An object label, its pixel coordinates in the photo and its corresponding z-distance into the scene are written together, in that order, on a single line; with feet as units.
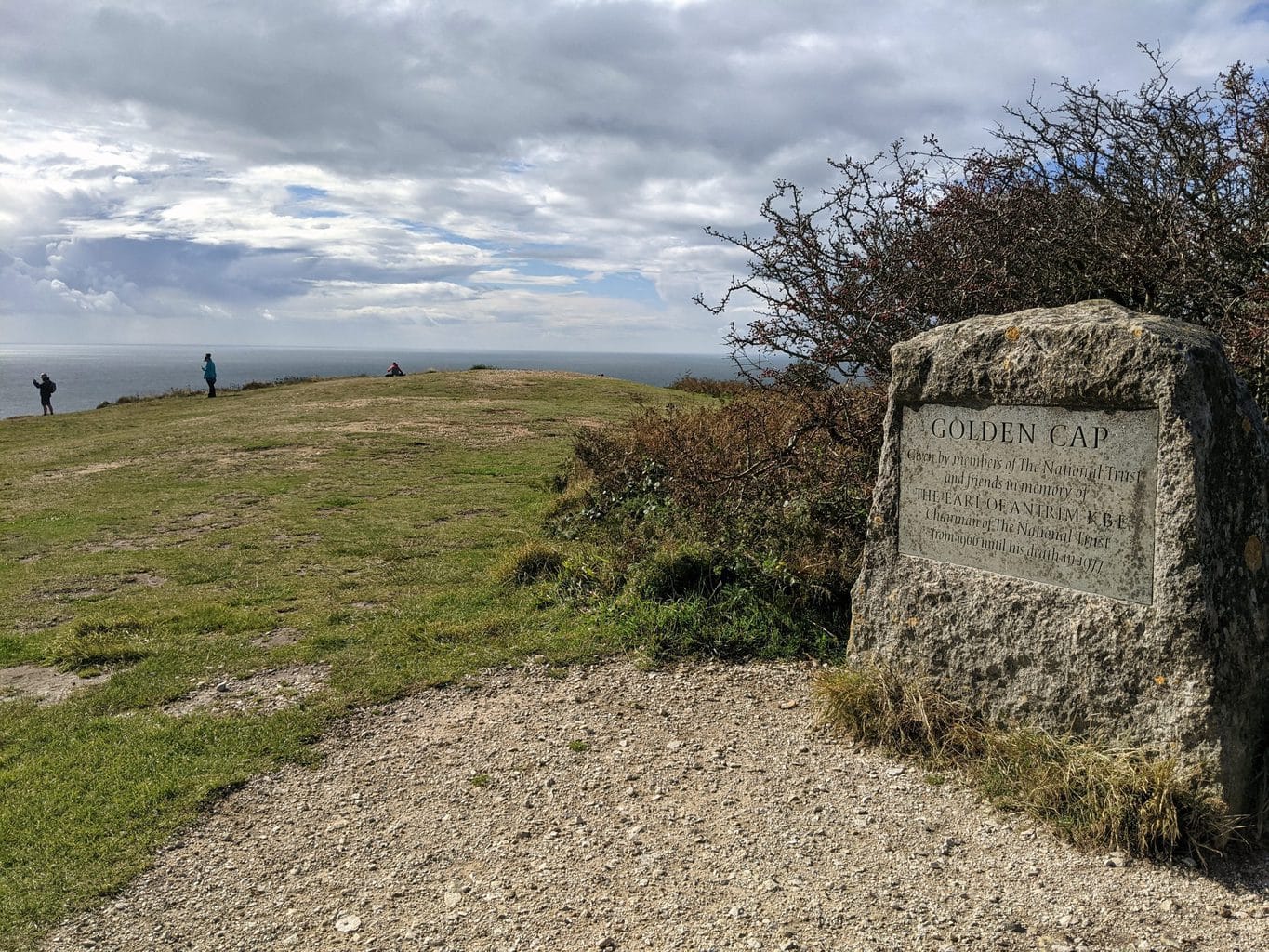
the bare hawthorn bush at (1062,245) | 19.45
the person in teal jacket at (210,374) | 106.01
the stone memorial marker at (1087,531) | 12.72
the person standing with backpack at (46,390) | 111.34
